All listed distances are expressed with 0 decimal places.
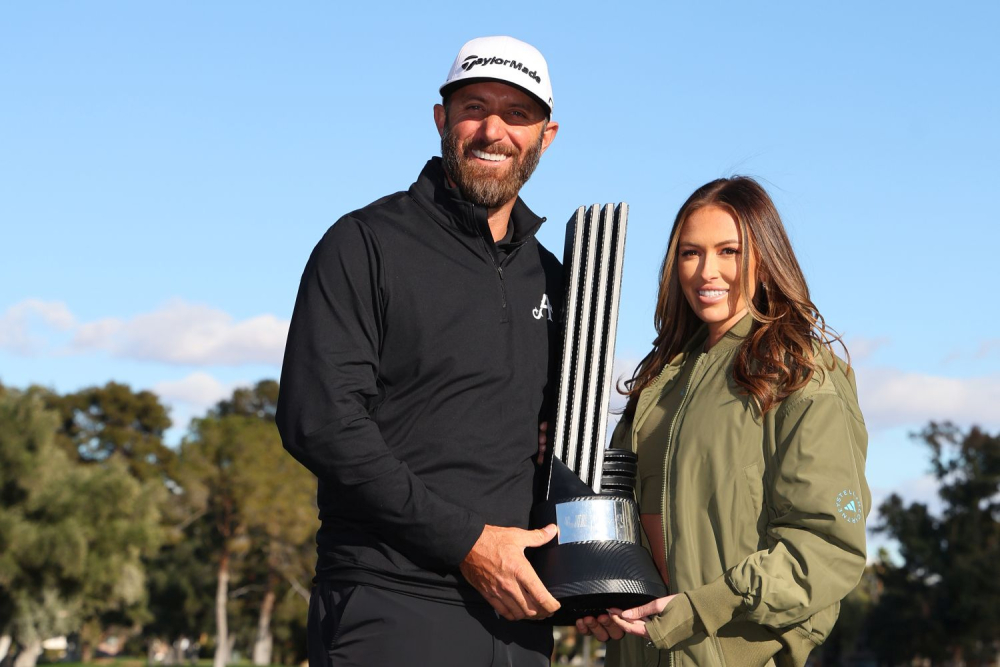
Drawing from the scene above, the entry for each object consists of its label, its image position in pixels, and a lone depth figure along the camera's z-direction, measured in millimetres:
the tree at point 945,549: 53031
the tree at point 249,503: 53562
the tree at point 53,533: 38853
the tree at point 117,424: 72875
